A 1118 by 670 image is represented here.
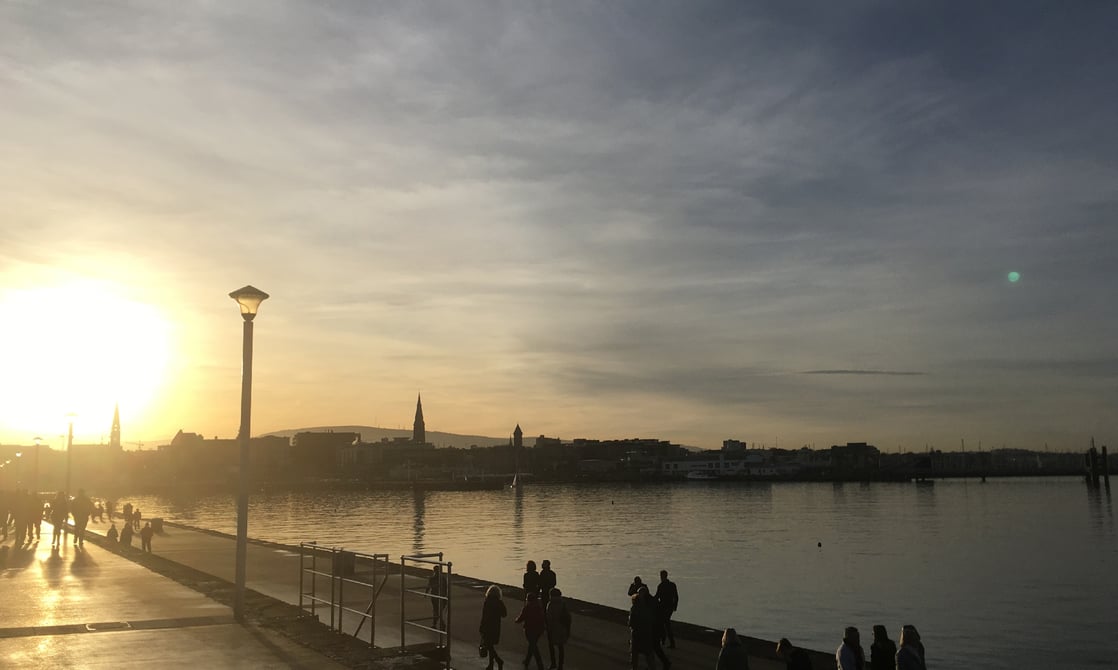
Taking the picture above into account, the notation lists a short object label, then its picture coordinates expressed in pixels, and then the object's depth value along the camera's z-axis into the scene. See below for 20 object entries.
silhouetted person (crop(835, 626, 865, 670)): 12.79
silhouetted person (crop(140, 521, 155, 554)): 35.62
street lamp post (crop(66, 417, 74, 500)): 45.75
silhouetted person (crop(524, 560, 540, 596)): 19.69
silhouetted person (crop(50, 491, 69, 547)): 36.65
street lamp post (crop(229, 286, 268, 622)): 19.66
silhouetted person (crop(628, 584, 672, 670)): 16.55
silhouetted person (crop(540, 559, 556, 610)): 20.12
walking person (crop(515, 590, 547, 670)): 17.05
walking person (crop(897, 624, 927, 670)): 12.24
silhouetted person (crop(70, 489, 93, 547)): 36.54
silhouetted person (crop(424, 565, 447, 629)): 19.12
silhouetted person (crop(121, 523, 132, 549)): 37.84
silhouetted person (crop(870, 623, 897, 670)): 13.81
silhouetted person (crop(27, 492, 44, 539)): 38.16
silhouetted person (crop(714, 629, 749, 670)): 13.27
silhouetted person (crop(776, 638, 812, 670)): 12.75
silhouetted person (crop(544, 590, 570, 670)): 17.28
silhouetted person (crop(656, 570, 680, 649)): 19.64
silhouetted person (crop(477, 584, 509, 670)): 16.84
